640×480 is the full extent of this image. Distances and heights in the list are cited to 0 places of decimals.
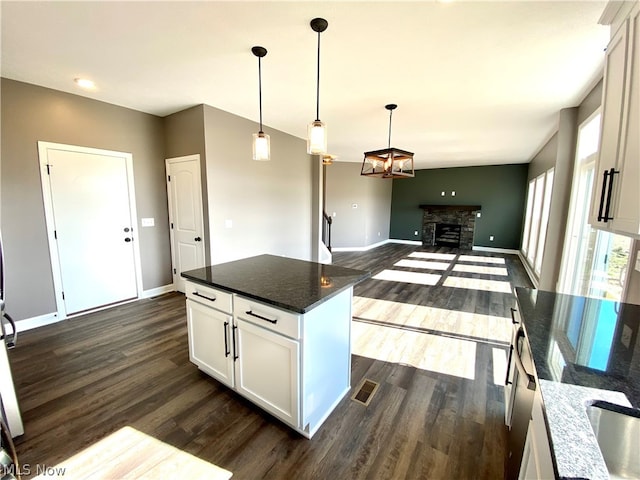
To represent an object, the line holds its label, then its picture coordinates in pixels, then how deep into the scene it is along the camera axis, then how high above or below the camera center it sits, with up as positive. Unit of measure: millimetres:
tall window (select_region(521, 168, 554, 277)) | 4922 -192
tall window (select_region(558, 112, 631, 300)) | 2609 -396
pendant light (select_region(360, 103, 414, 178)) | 3238 +576
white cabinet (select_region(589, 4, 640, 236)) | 1228 +356
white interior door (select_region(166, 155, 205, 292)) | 3721 -120
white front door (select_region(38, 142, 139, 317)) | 3160 -256
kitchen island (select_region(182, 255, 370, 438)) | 1566 -832
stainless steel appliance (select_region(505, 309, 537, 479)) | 1046 -837
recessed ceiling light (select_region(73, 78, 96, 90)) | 2822 +1300
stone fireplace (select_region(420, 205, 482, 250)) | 8477 -549
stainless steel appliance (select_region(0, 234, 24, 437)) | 1537 -1088
